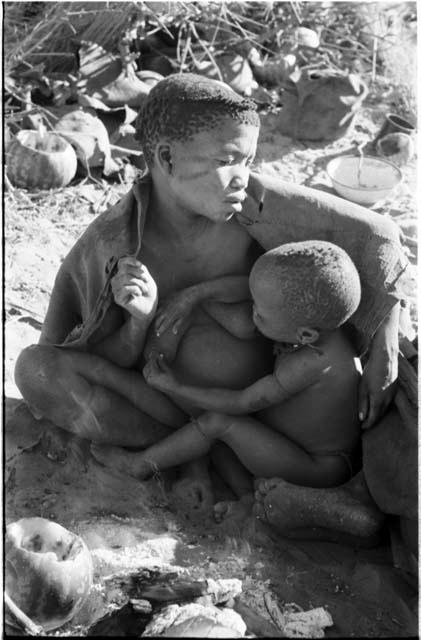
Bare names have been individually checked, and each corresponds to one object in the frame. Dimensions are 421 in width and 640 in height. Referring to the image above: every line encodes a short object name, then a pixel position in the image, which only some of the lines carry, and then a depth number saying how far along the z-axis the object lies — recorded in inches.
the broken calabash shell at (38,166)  236.7
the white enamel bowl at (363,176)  246.1
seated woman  121.4
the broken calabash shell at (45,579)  116.6
